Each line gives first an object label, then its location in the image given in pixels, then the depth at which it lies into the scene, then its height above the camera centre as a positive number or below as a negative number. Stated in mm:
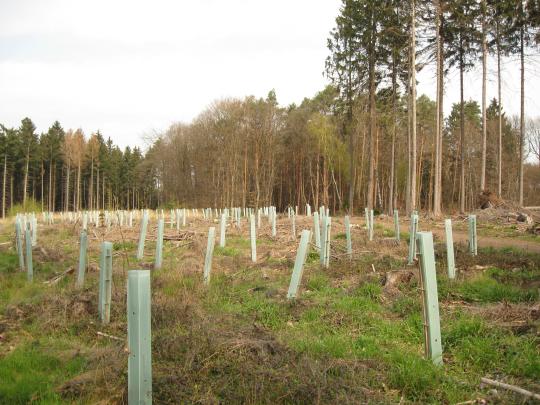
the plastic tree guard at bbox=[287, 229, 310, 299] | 6773 -1019
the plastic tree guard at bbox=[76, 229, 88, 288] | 7668 -925
